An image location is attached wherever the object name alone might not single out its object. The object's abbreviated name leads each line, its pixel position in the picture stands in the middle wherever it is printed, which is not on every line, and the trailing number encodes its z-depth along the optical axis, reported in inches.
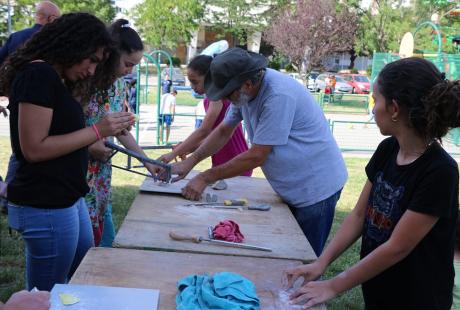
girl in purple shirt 124.9
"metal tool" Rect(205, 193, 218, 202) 100.1
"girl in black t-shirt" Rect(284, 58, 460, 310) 56.3
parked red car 929.8
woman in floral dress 99.4
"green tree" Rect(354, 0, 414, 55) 1003.9
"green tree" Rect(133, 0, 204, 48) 1072.2
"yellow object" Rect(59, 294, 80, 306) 54.9
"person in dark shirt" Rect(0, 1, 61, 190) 185.2
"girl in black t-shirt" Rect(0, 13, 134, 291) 69.6
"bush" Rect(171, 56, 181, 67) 1258.7
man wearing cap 91.5
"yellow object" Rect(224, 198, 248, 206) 98.7
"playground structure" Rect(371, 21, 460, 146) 410.3
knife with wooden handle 76.8
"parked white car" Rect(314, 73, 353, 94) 868.2
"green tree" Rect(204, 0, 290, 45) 1256.2
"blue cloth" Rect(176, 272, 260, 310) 56.2
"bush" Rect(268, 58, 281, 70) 1195.9
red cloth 78.7
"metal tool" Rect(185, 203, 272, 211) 97.0
